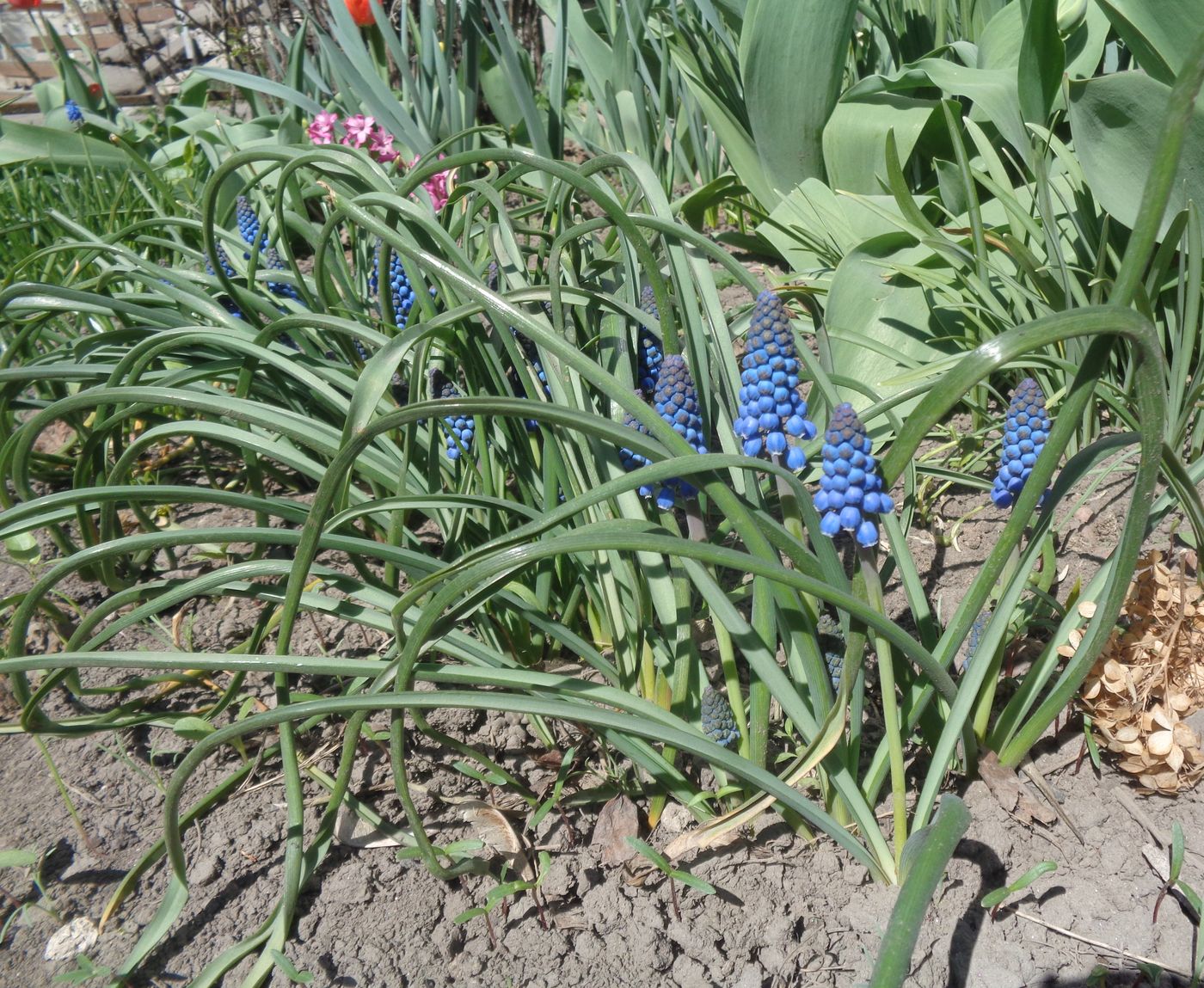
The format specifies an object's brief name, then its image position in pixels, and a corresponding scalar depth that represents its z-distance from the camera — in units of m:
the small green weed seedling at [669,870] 0.41
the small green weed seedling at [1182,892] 0.39
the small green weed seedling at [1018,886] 0.40
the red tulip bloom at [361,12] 1.03
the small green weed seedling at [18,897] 0.44
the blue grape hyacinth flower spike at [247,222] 0.68
